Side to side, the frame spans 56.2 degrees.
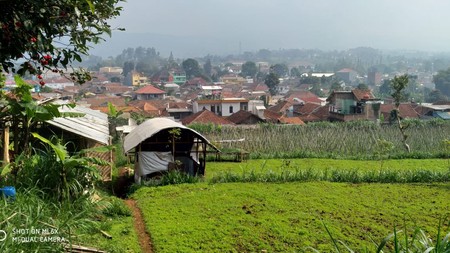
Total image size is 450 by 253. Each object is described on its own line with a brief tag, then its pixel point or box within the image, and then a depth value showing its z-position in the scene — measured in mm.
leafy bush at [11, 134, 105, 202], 7262
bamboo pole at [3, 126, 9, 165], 7629
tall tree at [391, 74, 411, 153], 21938
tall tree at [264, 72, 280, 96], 90625
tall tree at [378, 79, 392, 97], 99125
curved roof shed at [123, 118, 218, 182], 13000
